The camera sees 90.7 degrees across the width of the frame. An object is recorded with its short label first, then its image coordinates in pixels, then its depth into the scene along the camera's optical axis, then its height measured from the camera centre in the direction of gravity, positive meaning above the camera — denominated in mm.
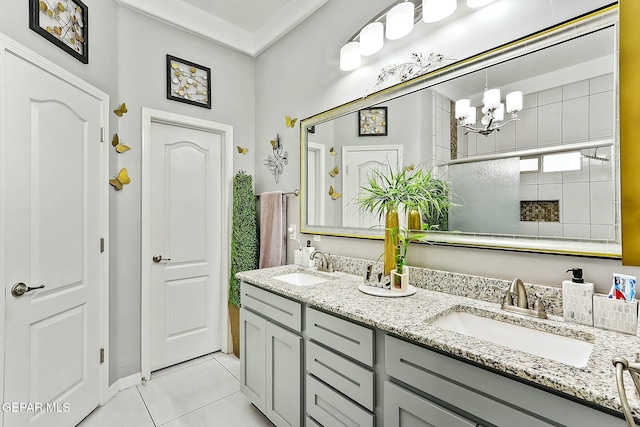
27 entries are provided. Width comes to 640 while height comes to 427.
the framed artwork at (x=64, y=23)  1662 +1080
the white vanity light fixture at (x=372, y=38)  1876 +1051
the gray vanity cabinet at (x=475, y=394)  808 -535
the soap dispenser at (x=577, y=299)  1120 -316
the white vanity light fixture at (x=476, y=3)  1446 +969
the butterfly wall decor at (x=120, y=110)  2301 +749
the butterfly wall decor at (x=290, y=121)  2635 +766
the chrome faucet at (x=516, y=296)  1280 -345
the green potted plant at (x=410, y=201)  1658 +63
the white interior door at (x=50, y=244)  1529 -172
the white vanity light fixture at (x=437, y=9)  1554 +1014
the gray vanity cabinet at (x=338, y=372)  1275 -702
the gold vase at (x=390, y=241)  1685 -154
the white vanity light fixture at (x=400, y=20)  1688 +1051
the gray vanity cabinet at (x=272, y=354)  1642 -819
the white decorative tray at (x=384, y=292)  1535 -398
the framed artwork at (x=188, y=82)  2600 +1116
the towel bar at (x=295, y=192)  2597 +169
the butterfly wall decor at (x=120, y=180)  2277 +241
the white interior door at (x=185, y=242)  2586 -258
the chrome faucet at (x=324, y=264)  2194 -361
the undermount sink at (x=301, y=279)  2141 -459
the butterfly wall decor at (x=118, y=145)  2287 +496
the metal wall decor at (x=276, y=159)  2773 +480
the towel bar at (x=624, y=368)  544 -302
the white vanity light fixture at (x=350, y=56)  2027 +1017
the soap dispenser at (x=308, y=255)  2303 -317
